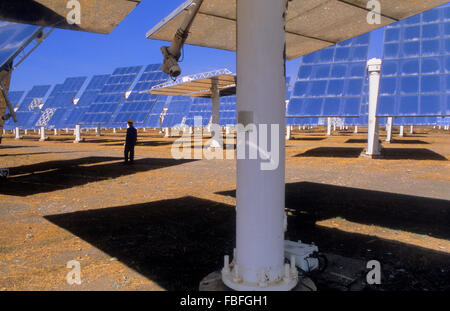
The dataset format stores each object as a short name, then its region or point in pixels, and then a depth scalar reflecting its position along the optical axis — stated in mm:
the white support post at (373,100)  15555
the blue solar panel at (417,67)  15117
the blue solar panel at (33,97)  46300
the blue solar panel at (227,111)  45031
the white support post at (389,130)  24705
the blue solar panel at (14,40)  12306
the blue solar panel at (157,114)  49591
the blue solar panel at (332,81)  18172
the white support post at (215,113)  23906
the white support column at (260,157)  3148
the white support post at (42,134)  35125
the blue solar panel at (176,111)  52688
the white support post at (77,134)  32628
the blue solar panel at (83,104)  34969
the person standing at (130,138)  14977
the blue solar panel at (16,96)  51500
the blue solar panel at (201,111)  49712
